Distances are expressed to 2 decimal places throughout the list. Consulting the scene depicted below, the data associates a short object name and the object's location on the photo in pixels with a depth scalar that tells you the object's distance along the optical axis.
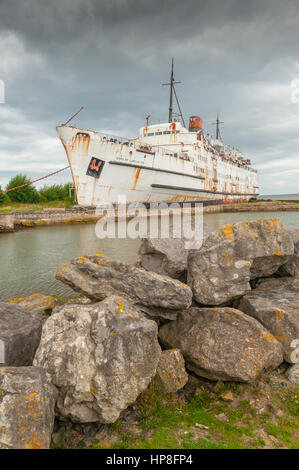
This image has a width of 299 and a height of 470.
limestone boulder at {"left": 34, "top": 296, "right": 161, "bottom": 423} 3.38
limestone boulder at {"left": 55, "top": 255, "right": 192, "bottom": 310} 4.78
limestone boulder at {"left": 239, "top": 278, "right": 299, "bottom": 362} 4.74
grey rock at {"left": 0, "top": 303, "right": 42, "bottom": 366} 3.96
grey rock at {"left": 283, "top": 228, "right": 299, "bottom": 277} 6.38
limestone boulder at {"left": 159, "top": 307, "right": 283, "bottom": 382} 4.27
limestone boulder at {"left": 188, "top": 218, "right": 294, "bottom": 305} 5.27
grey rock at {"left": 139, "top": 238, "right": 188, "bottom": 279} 6.14
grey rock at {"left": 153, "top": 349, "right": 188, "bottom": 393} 4.23
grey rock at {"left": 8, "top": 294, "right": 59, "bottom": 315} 6.49
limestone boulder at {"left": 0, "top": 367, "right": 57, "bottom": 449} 2.70
